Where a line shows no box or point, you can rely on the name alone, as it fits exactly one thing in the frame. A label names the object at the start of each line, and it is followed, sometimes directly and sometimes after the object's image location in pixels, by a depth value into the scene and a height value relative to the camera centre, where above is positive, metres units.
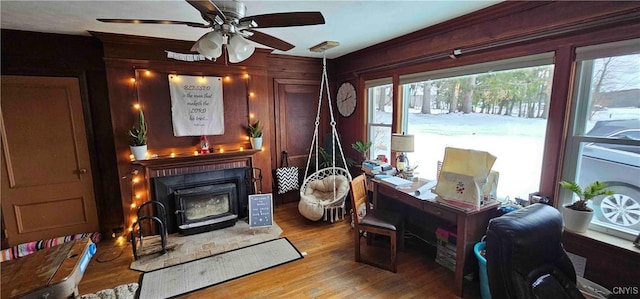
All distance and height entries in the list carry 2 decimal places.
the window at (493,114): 2.29 +0.04
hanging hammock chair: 3.62 -1.10
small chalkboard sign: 3.47 -1.19
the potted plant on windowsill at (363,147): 3.99 -0.43
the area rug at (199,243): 2.81 -1.47
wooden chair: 2.57 -1.05
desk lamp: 3.07 -0.28
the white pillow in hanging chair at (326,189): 3.75 -1.04
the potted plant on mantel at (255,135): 3.84 -0.22
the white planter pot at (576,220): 1.92 -0.76
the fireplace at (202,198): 3.35 -1.04
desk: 2.22 -0.94
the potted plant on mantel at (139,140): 3.07 -0.23
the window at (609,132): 1.78 -0.11
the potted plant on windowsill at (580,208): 1.85 -0.67
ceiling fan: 1.54 +0.60
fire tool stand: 2.80 -1.21
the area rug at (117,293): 2.26 -1.49
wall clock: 4.31 +0.34
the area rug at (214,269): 2.39 -1.50
